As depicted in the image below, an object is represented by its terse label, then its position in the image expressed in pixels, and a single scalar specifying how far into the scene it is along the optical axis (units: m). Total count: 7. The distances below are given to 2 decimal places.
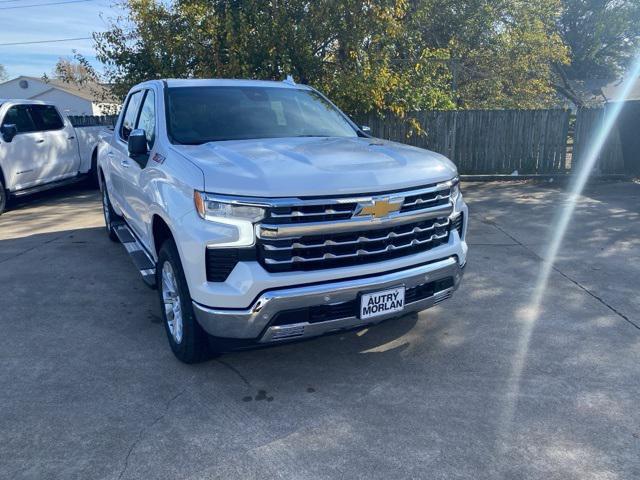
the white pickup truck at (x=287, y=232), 3.17
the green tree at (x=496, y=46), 16.56
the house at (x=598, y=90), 30.34
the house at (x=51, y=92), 47.78
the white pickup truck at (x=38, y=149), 9.35
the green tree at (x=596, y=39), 29.11
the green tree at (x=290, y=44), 11.03
